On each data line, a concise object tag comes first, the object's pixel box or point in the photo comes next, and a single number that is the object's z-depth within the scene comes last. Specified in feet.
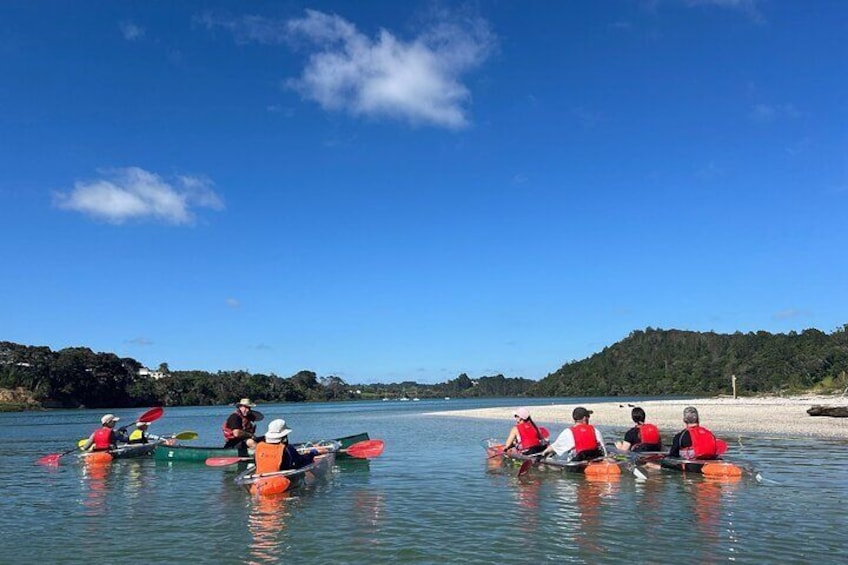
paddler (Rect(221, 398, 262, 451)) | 66.54
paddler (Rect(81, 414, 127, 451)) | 76.84
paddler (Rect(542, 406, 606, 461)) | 55.16
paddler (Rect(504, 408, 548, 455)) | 61.41
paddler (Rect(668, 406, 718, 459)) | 53.16
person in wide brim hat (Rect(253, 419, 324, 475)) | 50.19
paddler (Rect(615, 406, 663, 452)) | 59.93
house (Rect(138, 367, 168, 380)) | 599.98
